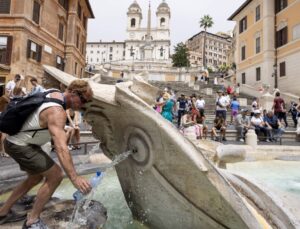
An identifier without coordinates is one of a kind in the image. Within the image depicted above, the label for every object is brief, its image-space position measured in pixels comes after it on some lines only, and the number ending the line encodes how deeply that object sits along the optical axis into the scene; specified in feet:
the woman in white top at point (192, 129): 19.48
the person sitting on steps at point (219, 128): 28.45
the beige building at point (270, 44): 64.18
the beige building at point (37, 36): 52.23
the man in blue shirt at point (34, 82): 18.21
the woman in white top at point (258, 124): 30.10
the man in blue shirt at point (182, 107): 33.16
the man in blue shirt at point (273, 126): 29.95
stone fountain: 5.41
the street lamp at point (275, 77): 68.34
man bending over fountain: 5.71
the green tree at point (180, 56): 185.51
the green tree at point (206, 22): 177.77
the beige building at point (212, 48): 290.33
